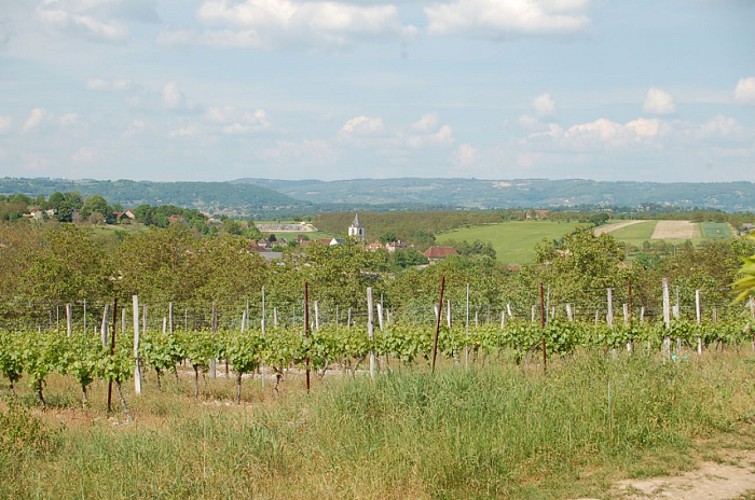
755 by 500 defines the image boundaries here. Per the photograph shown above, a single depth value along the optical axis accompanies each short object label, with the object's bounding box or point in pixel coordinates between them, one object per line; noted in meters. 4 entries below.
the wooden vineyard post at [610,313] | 17.44
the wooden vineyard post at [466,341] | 16.89
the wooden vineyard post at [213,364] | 18.50
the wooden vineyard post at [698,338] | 19.73
